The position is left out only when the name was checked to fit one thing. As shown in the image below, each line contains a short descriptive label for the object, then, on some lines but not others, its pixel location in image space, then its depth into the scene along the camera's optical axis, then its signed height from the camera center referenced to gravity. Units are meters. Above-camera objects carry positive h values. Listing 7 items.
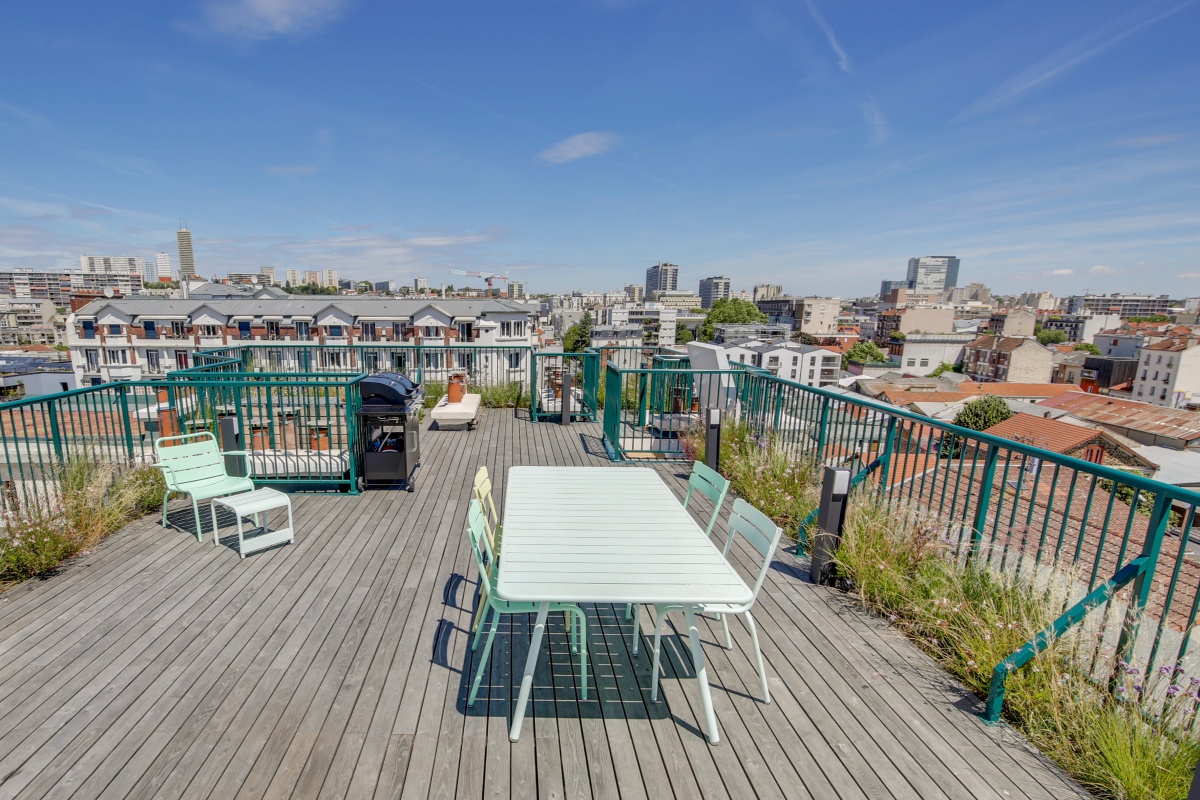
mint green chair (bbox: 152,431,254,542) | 3.88 -1.45
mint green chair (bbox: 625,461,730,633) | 3.00 -1.09
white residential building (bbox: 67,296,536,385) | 33.47 -2.11
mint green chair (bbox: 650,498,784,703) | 2.10 -1.08
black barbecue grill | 4.98 -1.29
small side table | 3.58 -1.55
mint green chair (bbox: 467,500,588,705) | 2.08 -1.28
